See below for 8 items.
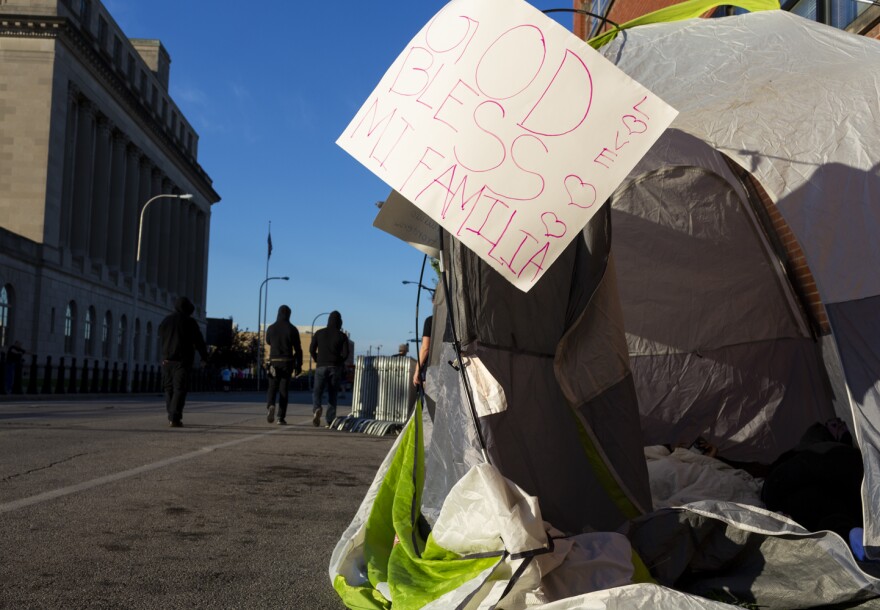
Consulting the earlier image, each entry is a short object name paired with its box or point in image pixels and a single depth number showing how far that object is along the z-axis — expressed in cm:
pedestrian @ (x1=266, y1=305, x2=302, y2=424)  1332
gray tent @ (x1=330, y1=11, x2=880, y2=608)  298
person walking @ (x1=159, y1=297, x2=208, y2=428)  1188
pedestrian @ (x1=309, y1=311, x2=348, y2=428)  1348
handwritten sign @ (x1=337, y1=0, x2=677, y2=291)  306
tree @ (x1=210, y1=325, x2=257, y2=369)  9156
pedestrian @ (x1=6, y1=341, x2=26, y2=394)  2744
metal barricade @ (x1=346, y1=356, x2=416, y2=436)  1327
